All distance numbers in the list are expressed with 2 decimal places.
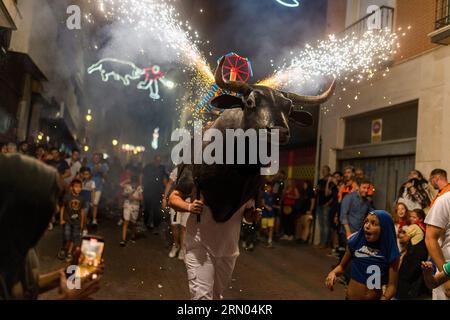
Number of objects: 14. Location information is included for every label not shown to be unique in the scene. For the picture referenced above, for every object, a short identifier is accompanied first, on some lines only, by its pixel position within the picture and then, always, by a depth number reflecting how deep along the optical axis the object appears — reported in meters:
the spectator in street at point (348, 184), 6.87
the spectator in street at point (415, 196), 6.12
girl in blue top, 3.47
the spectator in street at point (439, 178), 4.97
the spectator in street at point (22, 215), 1.25
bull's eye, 2.67
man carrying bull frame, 2.99
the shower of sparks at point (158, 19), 5.54
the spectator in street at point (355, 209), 5.84
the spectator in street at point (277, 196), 9.29
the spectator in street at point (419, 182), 6.46
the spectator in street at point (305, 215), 10.04
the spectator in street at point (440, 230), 3.30
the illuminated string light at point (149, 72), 8.77
